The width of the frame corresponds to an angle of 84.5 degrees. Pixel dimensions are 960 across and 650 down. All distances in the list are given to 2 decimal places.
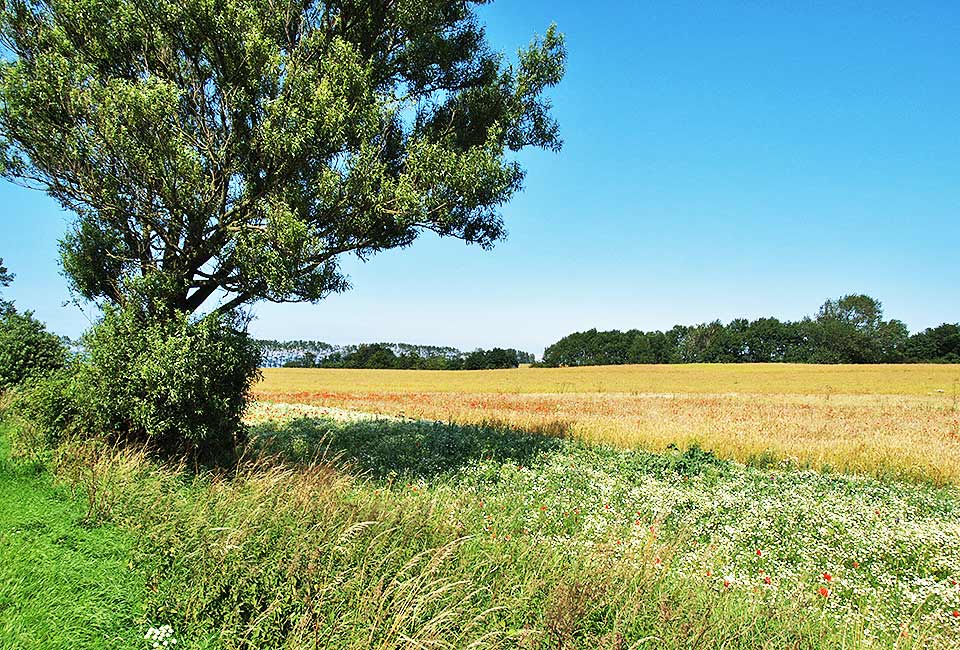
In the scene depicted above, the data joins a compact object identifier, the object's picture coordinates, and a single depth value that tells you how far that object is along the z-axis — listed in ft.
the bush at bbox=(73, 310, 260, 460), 27.22
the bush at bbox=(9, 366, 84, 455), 28.02
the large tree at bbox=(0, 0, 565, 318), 28.04
